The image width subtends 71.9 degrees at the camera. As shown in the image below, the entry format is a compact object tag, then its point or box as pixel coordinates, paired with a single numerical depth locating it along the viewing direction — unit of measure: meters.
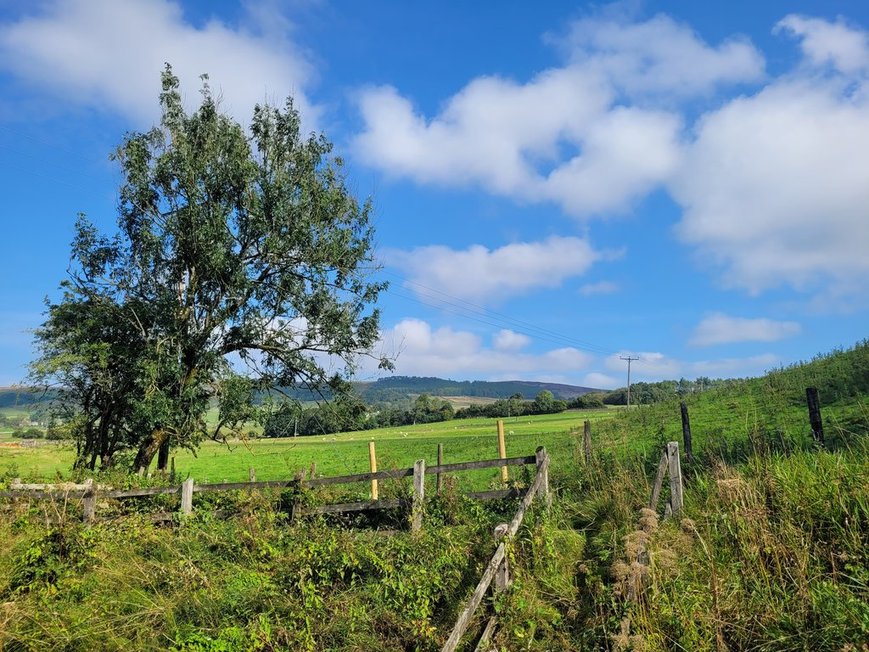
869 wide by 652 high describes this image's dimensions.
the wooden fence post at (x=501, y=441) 16.13
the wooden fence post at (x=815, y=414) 9.77
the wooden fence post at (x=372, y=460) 16.72
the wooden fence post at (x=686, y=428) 13.41
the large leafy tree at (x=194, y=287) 20.53
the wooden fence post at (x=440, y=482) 11.50
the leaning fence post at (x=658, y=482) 7.29
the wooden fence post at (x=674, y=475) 7.83
